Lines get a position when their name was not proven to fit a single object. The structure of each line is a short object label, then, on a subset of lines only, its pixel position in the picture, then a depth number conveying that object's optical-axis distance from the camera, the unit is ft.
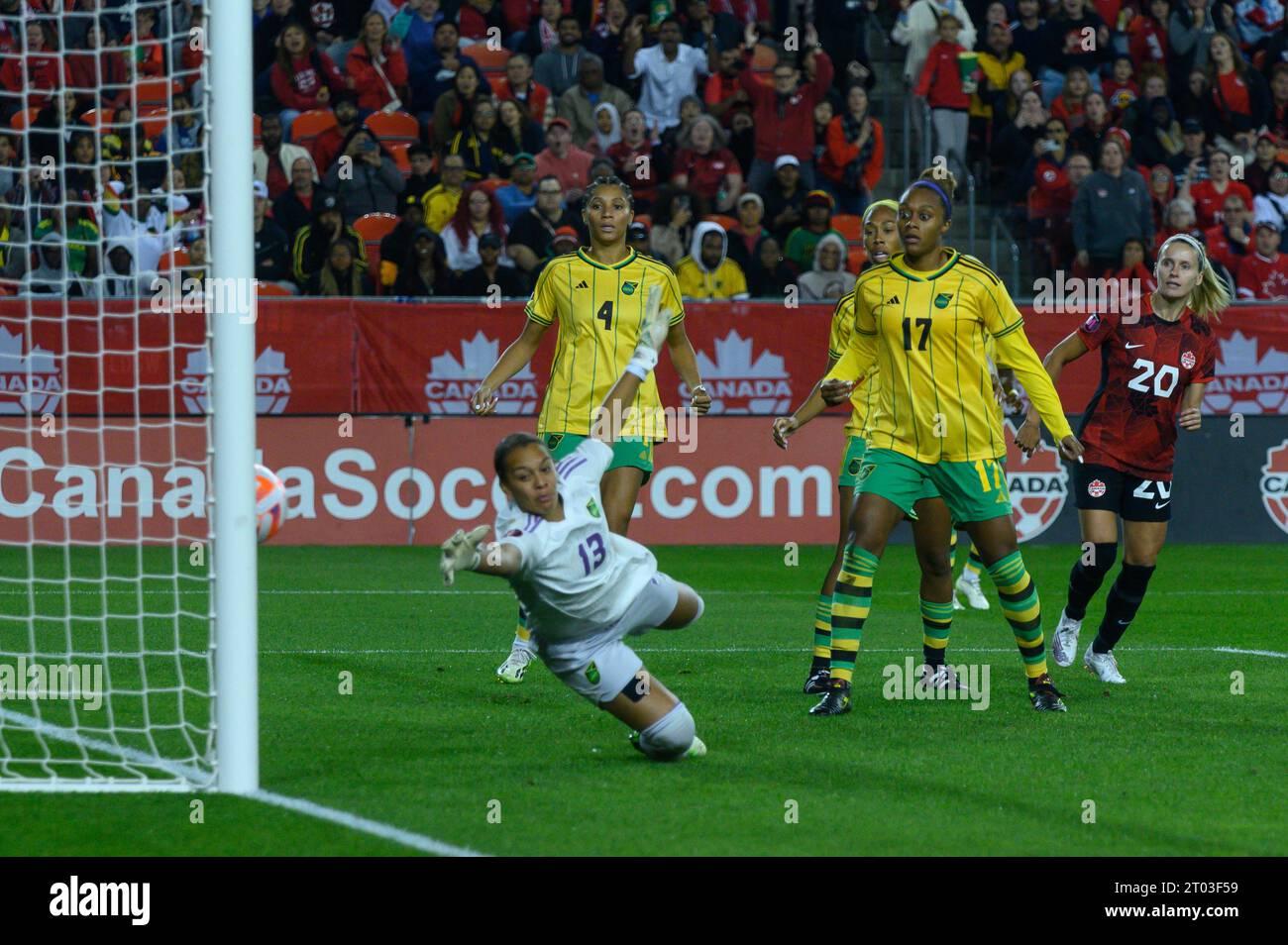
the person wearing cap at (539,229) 56.13
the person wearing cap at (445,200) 58.18
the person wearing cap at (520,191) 58.18
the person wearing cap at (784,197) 59.88
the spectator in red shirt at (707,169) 60.39
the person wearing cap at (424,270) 55.72
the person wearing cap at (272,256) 55.26
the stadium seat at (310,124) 61.36
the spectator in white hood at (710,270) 56.70
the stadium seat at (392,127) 62.54
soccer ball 22.26
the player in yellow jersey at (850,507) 26.48
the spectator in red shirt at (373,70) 63.00
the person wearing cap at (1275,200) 63.67
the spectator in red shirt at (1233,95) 68.28
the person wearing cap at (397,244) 56.65
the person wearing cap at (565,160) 59.52
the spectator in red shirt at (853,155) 62.95
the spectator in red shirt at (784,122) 62.64
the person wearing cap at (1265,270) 61.05
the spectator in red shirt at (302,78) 62.39
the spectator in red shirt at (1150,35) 70.03
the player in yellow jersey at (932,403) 25.38
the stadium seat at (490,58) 65.41
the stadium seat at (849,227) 61.62
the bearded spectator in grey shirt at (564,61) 64.34
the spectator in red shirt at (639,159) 60.59
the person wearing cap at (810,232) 58.44
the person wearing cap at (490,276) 55.26
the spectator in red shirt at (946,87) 65.92
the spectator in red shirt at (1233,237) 61.72
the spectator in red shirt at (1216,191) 62.80
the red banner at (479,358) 52.65
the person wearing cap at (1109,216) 60.08
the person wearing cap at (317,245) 55.42
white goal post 19.02
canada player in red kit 28.96
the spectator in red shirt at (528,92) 62.59
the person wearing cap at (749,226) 58.54
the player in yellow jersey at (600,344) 28.40
